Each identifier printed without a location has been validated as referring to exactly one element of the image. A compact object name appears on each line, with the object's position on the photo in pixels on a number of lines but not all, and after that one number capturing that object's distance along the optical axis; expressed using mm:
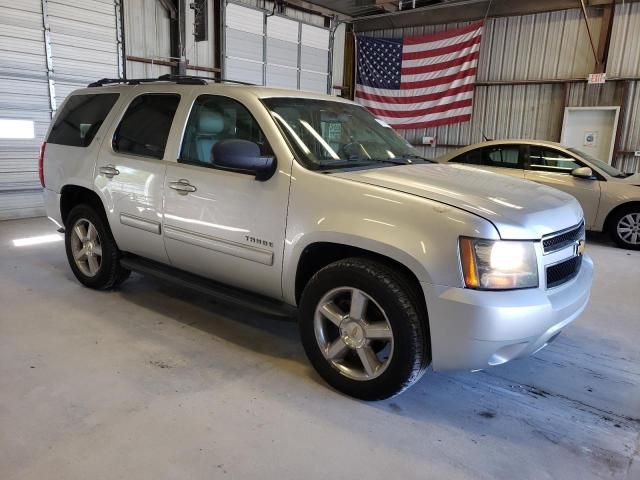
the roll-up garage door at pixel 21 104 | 7738
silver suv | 2338
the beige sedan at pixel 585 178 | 7070
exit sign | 10273
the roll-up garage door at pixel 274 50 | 10883
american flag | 12141
